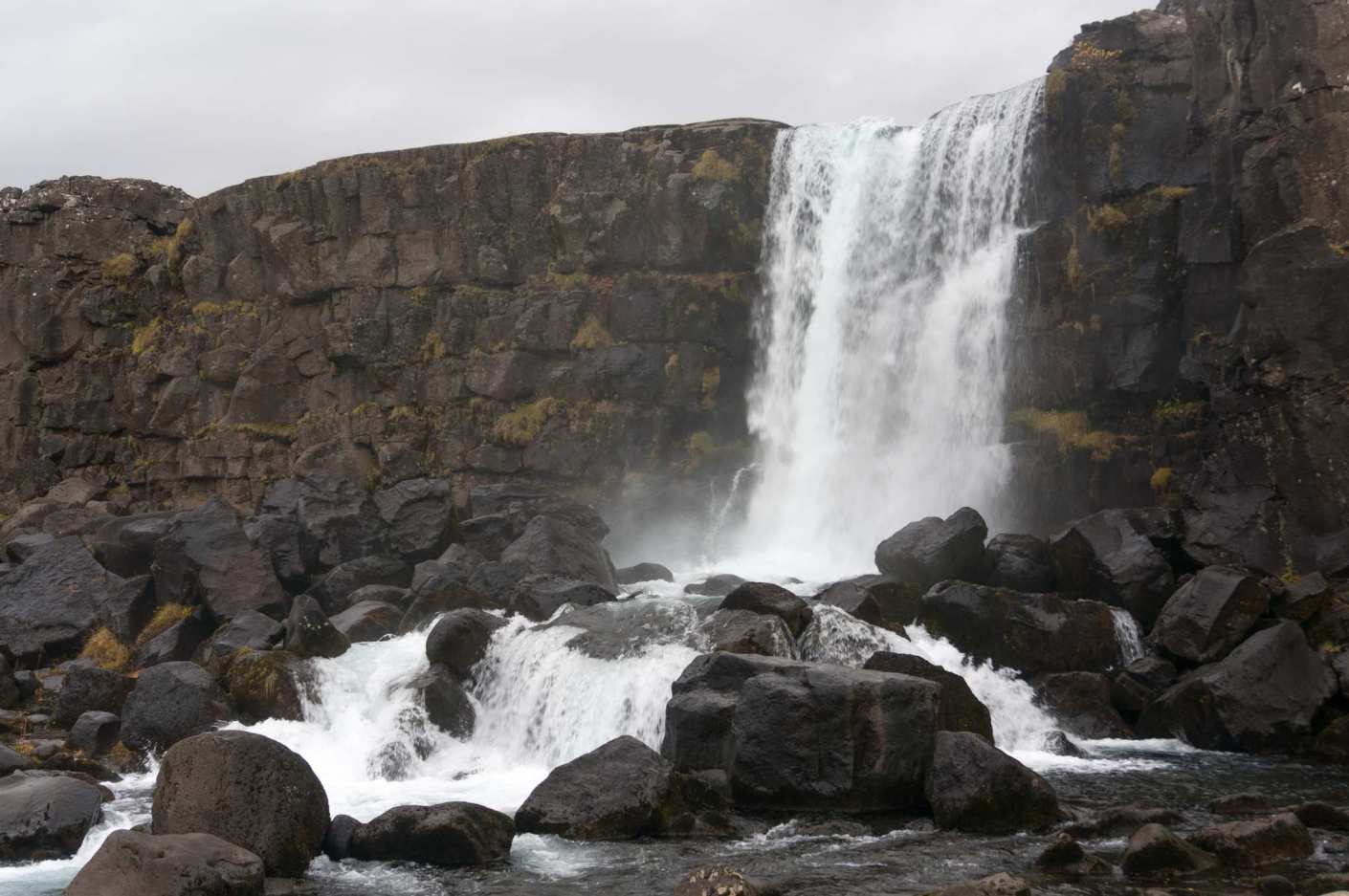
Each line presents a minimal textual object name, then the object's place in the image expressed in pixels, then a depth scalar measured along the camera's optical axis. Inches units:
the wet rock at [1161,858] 498.6
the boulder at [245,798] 537.3
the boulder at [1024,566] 985.5
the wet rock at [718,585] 1063.0
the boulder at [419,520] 1211.2
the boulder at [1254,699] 747.4
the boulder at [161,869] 465.7
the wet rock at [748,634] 765.9
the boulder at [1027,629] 851.4
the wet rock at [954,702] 693.3
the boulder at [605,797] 591.5
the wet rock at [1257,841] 509.4
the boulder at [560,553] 1075.3
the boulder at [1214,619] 837.2
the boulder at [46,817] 572.4
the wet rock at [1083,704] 791.1
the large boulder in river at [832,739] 612.4
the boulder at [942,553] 982.4
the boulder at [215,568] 1052.5
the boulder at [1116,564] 929.5
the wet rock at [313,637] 884.6
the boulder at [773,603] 808.3
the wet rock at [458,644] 826.8
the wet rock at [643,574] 1218.0
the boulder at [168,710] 784.3
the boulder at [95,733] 788.6
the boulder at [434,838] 556.1
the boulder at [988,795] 577.9
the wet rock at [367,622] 947.3
